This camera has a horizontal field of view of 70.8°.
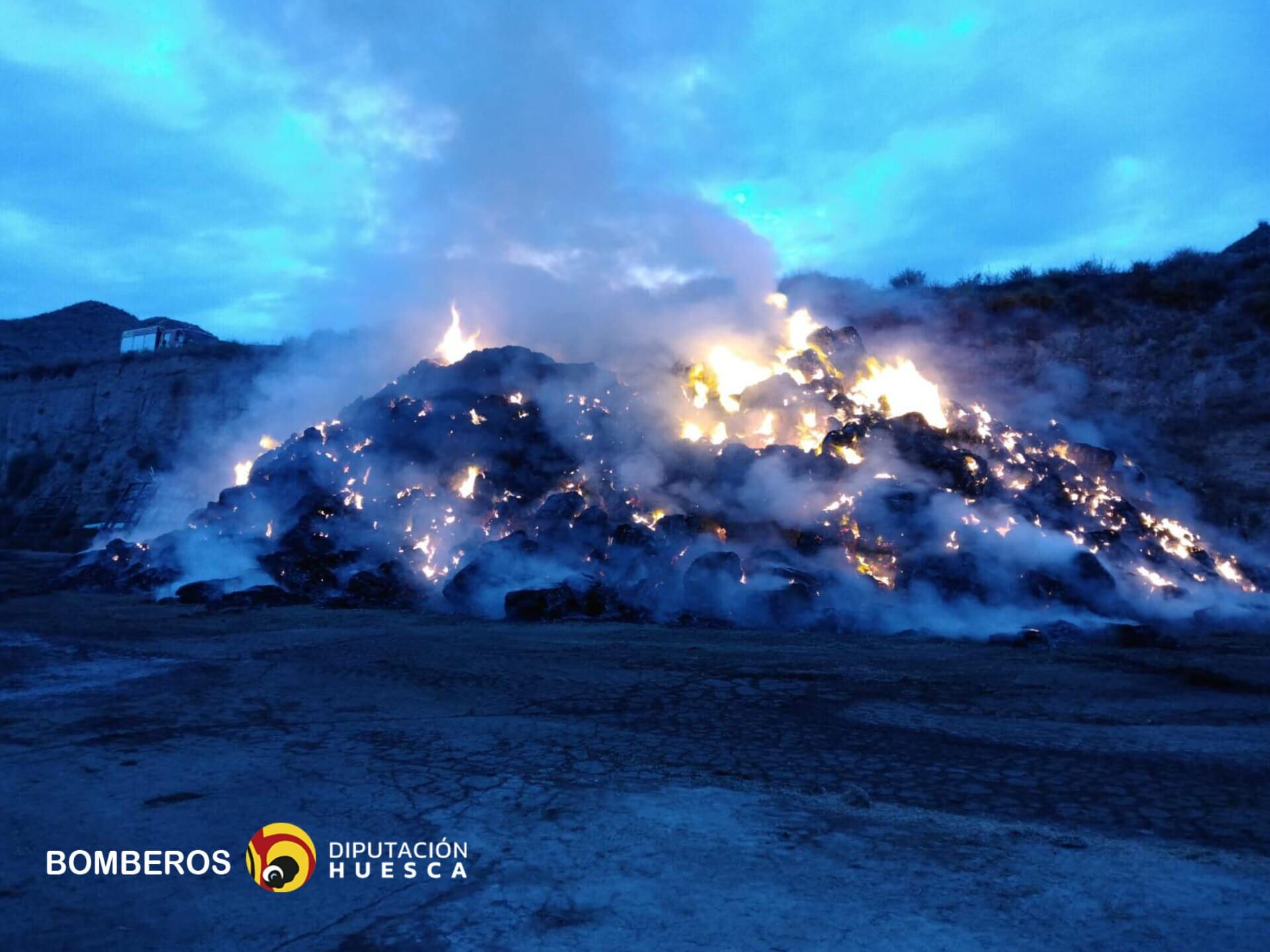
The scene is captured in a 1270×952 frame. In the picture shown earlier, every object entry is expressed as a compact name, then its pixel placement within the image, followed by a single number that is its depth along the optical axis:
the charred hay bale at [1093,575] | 13.32
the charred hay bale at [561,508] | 15.70
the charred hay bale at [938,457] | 15.48
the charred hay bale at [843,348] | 19.02
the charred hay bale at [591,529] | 15.30
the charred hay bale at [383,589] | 14.78
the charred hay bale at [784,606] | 12.66
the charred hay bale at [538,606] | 13.02
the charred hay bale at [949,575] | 13.03
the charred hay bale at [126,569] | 16.64
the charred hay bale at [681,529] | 14.88
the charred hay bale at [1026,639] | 10.70
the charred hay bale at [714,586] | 13.02
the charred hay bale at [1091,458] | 17.55
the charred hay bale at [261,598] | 14.12
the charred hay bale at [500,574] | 13.95
